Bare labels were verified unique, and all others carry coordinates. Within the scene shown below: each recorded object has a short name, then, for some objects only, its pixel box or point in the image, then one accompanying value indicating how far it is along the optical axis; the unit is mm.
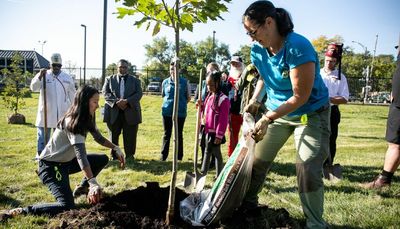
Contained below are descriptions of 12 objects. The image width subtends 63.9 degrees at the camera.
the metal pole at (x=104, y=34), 9148
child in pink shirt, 4680
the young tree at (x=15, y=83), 11547
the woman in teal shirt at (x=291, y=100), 2324
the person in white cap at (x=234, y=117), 5395
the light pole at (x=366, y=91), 25497
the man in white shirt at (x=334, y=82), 4980
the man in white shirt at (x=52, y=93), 5848
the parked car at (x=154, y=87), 37175
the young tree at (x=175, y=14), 2430
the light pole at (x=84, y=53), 26016
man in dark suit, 6074
